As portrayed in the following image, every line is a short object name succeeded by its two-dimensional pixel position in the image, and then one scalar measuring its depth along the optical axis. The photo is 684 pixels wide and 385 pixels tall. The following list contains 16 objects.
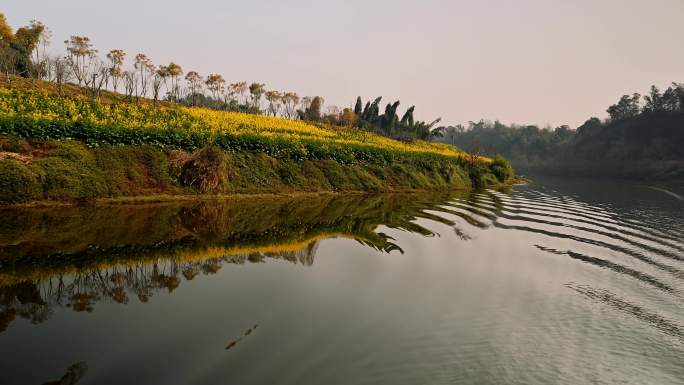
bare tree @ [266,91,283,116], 76.84
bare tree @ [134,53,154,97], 53.70
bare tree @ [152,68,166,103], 54.41
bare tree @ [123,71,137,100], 54.91
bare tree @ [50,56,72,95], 42.95
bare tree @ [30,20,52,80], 50.66
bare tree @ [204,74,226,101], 65.25
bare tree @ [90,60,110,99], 47.56
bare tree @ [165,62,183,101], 54.09
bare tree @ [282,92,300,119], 78.38
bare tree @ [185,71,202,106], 63.25
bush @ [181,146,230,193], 25.23
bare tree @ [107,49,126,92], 49.69
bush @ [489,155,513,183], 55.78
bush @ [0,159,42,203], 18.64
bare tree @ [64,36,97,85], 46.00
